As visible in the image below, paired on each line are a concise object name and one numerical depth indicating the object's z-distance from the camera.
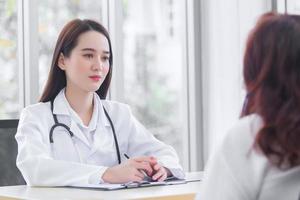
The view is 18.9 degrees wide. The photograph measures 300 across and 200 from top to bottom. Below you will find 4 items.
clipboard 2.27
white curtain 3.83
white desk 2.15
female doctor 2.48
